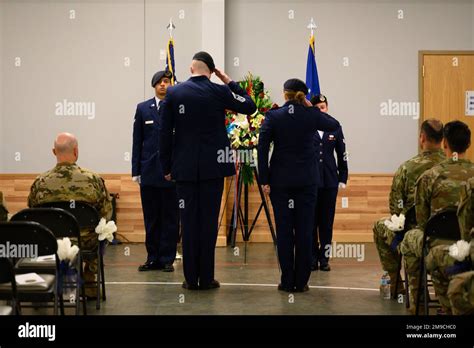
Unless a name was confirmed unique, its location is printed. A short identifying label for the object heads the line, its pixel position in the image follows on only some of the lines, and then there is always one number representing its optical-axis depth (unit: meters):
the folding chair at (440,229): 8.77
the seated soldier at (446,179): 9.16
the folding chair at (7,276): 6.55
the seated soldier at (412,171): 10.68
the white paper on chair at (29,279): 8.03
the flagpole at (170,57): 17.31
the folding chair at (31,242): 7.55
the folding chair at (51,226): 8.94
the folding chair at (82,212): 10.15
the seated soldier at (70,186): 10.30
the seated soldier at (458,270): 6.77
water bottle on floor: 11.70
